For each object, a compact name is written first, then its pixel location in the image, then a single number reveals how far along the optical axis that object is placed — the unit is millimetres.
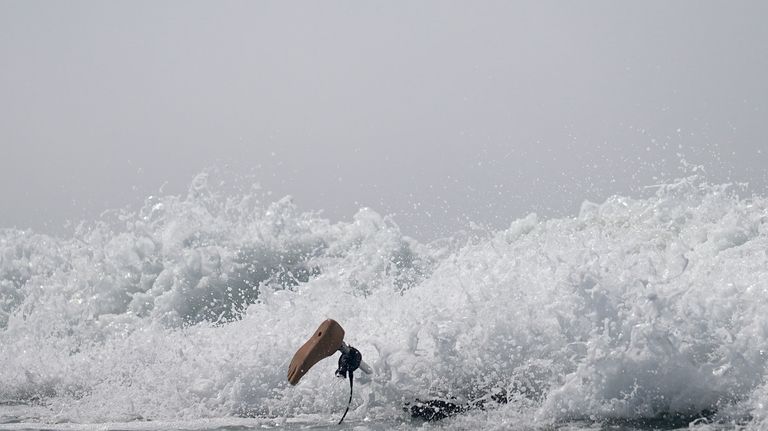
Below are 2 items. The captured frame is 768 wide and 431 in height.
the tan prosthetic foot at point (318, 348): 9367
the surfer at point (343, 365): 9422
